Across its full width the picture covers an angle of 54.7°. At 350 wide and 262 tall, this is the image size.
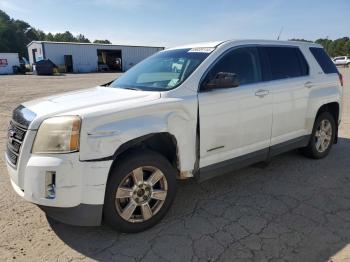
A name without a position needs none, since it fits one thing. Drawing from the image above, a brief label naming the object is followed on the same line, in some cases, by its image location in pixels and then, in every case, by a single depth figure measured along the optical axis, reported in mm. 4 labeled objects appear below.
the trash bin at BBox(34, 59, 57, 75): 41375
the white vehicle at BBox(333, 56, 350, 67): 53469
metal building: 47781
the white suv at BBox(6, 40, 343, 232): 2961
